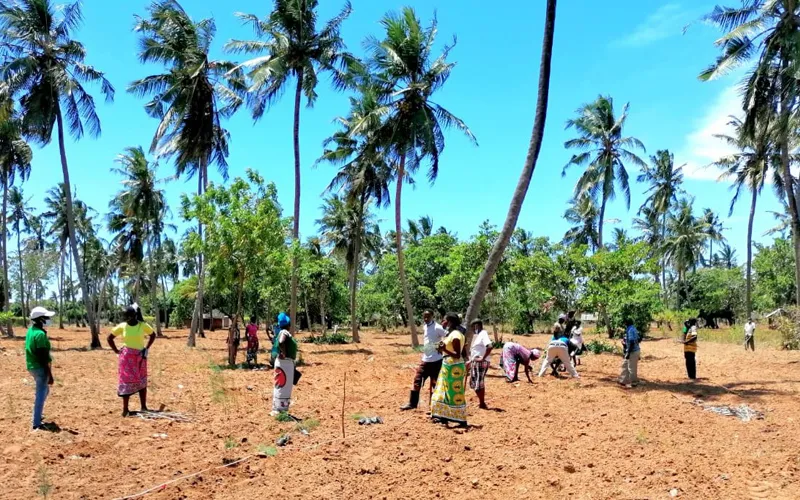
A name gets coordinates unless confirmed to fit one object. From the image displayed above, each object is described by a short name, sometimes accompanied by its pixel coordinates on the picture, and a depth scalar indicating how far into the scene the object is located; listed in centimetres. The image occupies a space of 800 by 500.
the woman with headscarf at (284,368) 804
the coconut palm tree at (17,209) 4212
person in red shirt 1523
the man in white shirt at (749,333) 2127
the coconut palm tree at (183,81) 2150
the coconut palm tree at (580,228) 4545
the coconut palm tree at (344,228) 3232
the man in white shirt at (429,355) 851
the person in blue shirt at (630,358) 1137
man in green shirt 670
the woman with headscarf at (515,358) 1199
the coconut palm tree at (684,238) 4244
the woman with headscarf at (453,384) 754
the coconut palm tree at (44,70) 1953
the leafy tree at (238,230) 1547
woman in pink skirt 774
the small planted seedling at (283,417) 793
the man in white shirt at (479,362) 892
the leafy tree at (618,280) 1966
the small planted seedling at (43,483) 486
